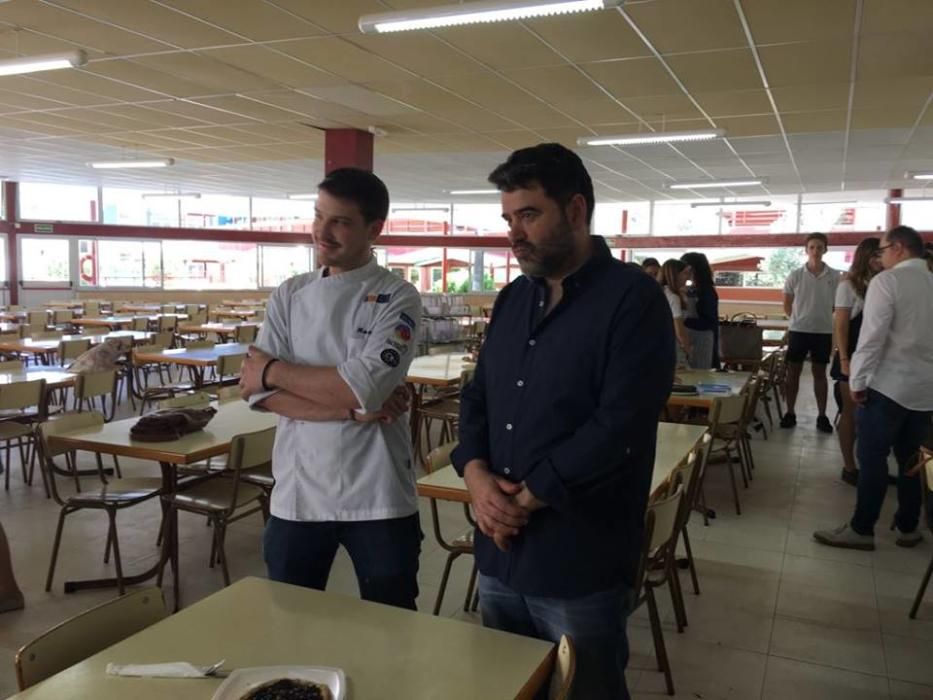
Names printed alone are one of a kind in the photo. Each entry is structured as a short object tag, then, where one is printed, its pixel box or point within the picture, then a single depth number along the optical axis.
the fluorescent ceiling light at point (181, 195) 13.13
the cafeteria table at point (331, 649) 1.27
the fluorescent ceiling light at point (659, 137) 7.01
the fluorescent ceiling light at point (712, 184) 11.15
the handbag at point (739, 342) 7.33
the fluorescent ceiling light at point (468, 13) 4.10
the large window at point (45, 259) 14.95
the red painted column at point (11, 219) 14.34
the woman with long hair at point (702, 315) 5.94
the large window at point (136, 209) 15.78
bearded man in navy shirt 1.42
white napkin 1.29
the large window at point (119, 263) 16.06
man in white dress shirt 3.55
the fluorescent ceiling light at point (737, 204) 14.16
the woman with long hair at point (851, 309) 4.75
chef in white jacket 1.81
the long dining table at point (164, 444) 3.02
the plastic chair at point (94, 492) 3.26
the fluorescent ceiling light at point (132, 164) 9.38
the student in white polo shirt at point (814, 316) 6.55
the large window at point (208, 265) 17.27
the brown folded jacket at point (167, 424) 3.15
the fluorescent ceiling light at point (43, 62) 5.18
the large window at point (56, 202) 14.75
